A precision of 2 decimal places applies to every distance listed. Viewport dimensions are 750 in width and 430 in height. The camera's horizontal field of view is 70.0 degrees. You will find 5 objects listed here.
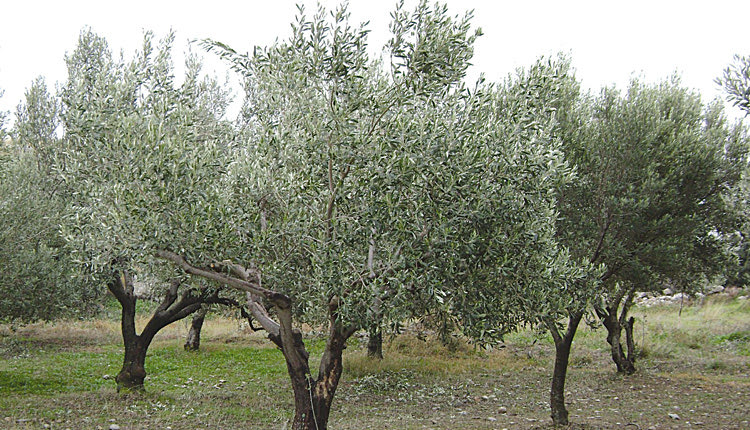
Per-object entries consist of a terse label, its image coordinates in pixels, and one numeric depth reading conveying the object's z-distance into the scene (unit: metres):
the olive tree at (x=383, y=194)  8.74
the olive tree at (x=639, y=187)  14.78
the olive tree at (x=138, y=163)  9.01
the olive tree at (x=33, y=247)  17.31
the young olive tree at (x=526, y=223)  9.34
